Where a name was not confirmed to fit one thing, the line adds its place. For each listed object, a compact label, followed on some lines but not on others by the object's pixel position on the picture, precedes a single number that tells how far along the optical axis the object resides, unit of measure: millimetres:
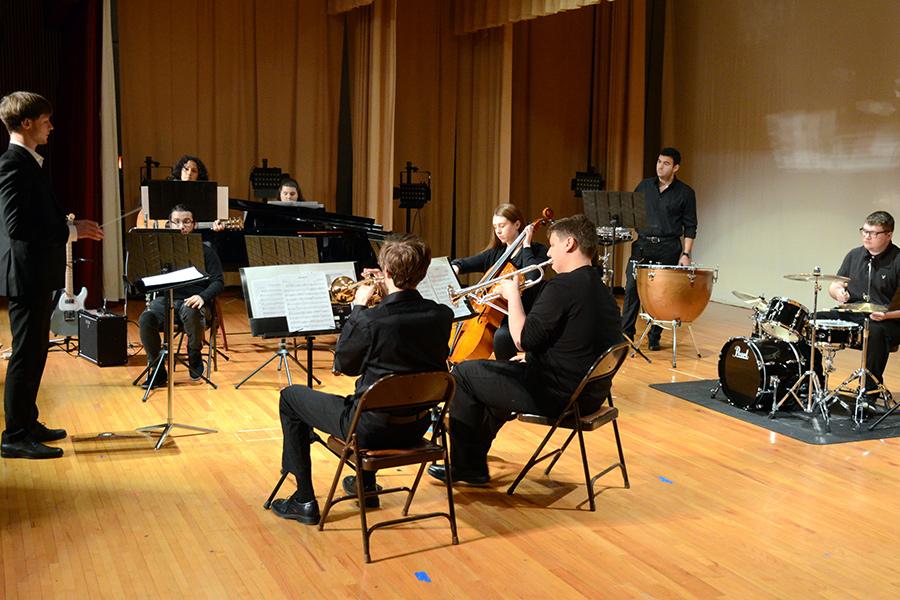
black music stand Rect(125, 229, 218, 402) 5824
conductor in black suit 4285
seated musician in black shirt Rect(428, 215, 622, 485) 4035
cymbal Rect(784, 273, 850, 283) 5309
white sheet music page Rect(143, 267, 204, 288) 4590
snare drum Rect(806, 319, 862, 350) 5473
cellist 5391
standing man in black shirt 7910
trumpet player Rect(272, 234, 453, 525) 3490
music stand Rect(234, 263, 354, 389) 4637
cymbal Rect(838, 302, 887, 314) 5430
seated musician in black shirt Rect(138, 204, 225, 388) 6176
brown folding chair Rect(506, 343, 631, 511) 3906
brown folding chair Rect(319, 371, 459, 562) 3369
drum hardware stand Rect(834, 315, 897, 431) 5633
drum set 5508
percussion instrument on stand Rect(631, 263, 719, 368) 7062
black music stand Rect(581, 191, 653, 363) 7695
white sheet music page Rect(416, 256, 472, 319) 4973
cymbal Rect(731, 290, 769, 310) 5699
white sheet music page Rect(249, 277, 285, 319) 4723
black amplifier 6746
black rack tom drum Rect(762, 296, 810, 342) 5562
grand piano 7875
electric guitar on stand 7281
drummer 5945
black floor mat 5418
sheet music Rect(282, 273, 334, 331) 4617
